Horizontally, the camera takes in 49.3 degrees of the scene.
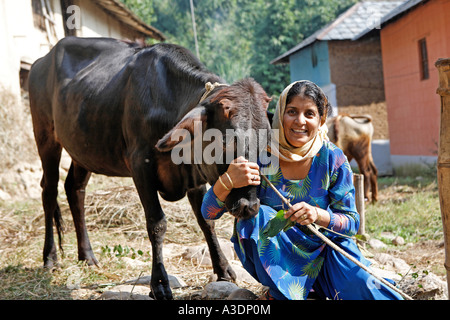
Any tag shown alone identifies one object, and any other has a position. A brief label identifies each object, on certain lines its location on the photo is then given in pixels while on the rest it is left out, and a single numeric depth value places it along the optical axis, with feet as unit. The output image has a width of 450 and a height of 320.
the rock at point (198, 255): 15.29
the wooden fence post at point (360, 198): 15.93
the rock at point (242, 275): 13.42
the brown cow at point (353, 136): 31.19
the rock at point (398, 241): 18.17
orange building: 34.65
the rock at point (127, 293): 11.53
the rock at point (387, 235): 19.11
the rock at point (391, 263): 13.99
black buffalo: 9.77
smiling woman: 8.89
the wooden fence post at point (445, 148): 7.47
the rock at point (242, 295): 10.08
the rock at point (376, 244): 17.74
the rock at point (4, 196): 27.06
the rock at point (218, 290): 11.30
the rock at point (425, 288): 10.68
